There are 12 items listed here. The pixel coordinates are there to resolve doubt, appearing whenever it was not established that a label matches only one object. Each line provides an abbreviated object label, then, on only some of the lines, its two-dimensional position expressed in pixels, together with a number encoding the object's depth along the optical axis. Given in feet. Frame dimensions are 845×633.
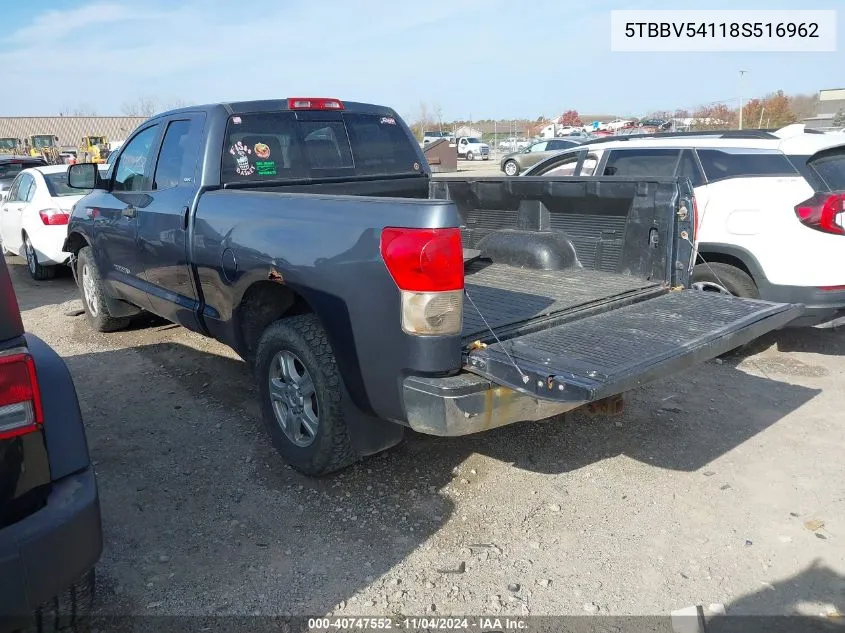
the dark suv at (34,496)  6.40
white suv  16.40
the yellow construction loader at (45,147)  122.01
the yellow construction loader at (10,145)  148.05
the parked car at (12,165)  41.53
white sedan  28.40
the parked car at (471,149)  149.28
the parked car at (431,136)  162.04
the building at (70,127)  191.89
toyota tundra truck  9.12
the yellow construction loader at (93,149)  105.81
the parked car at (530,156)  89.86
